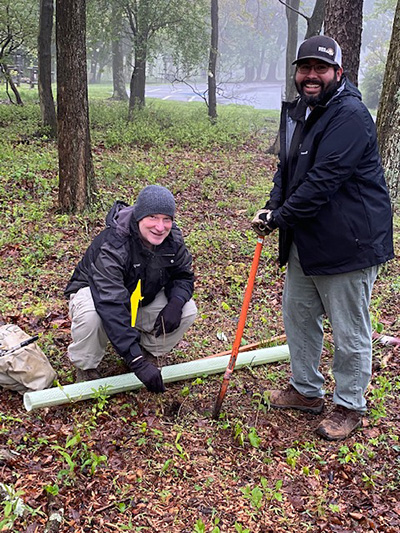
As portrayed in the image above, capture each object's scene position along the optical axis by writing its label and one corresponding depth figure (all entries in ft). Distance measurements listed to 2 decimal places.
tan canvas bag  11.21
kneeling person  10.80
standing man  9.30
